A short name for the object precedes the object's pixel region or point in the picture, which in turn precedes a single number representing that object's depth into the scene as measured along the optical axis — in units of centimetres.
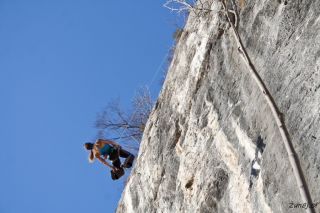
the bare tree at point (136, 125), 1561
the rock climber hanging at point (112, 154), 956
